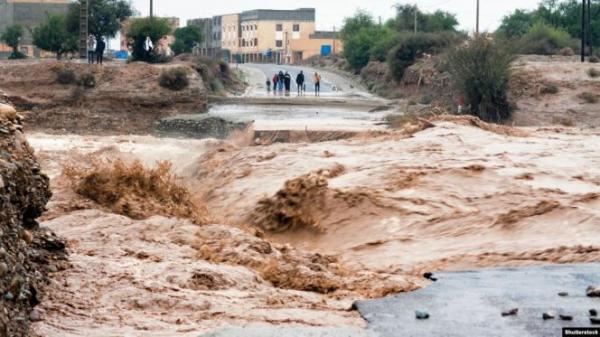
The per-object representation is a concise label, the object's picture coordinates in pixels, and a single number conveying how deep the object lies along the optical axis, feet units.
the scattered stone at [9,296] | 29.17
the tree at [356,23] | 355.97
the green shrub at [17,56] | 244.83
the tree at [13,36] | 268.41
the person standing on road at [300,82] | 209.33
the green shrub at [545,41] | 230.97
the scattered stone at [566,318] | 33.68
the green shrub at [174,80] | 183.11
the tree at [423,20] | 308.60
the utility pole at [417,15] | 295.03
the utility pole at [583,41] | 196.74
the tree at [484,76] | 149.59
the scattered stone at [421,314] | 35.04
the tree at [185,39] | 310.04
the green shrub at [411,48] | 221.66
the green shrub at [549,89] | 159.33
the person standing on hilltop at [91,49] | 222.77
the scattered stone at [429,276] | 42.98
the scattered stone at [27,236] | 35.19
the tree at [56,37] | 236.02
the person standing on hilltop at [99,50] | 208.85
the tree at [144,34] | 225.35
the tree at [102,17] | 231.30
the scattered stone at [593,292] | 36.92
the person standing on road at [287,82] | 211.00
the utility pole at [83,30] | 212.84
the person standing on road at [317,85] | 206.40
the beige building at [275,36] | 473.26
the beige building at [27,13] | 316.81
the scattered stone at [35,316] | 32.04
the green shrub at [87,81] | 180.55
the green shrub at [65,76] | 180.45
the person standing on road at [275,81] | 214.90
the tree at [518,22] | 307.37
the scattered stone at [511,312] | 34.95
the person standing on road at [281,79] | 213.89
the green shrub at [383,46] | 250.37
